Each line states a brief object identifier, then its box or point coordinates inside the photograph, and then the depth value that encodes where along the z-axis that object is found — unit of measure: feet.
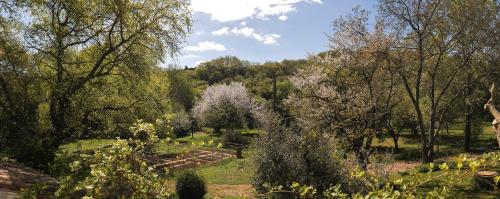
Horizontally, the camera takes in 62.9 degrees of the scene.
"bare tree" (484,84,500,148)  11.08
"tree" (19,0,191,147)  56.49
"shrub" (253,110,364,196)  38.04
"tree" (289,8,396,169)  65.10
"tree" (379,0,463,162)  63.72
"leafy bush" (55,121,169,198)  15.38
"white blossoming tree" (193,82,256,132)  175.52
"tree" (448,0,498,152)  66.13
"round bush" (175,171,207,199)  52.44
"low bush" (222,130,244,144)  147.33
